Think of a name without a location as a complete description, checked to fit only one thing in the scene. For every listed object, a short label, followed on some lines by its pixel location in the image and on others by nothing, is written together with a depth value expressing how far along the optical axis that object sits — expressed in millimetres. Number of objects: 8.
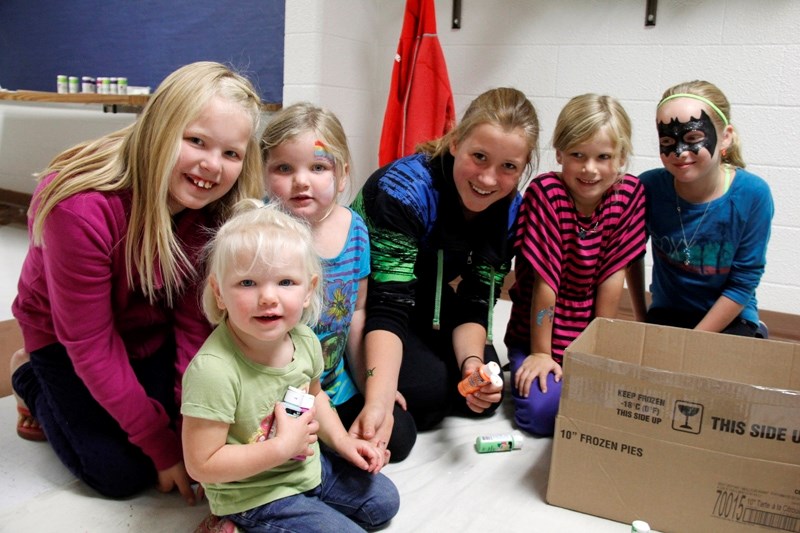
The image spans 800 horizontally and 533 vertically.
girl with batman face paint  1559
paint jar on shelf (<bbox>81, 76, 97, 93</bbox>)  3400
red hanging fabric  2570
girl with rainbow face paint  1330
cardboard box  1082
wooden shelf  2729
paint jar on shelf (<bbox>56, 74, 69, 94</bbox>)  3521
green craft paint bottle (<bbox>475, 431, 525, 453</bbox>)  1468
